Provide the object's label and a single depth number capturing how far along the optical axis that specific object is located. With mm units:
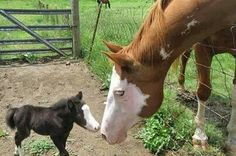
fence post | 7668
